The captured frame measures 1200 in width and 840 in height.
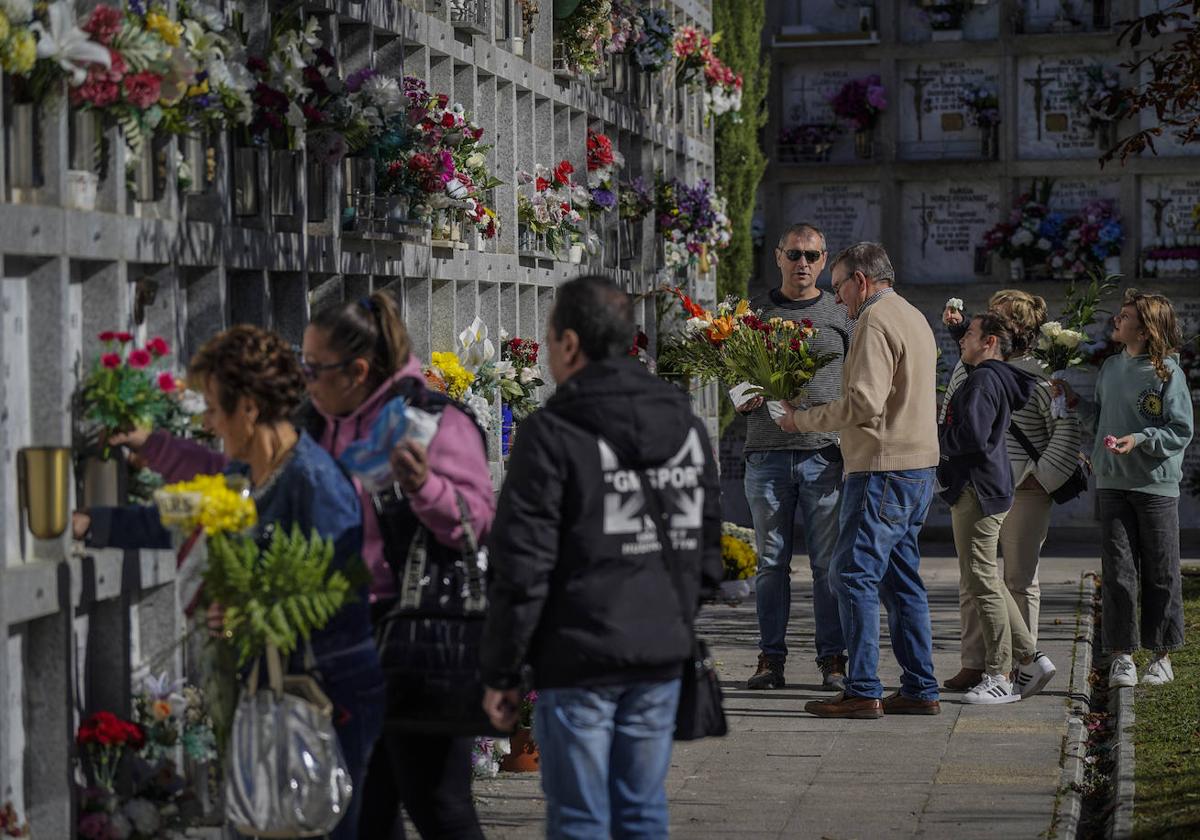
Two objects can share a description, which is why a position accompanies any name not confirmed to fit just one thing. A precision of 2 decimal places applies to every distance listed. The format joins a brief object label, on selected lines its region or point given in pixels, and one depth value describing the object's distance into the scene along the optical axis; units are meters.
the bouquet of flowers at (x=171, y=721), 8.80
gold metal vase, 7.95
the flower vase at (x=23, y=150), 7.78
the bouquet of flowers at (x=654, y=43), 19.23
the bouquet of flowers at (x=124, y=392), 8.37
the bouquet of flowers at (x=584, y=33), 16.72
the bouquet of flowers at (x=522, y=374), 13.85
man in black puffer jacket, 7.30
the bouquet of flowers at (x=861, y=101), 29.36
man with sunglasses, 14.65
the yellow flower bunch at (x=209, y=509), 7.41
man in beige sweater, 13.15
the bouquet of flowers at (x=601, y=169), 17.20
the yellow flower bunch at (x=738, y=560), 13.35
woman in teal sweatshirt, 15.09
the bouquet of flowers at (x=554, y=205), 15.45
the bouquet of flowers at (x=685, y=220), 20.50
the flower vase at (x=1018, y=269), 29.03
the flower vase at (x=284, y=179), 10.20
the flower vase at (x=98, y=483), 8.43
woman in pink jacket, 8.06
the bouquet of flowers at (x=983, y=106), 29.17
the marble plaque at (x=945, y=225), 29.62
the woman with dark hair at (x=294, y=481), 7.68
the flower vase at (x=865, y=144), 29.69
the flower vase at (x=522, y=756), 12.07
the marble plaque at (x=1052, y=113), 29.17
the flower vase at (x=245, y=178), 9.95
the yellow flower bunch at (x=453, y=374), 11.80
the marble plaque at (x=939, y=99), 29.53
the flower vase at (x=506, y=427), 14.13
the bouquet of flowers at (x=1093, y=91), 28.81
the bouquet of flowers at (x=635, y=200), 18.94
